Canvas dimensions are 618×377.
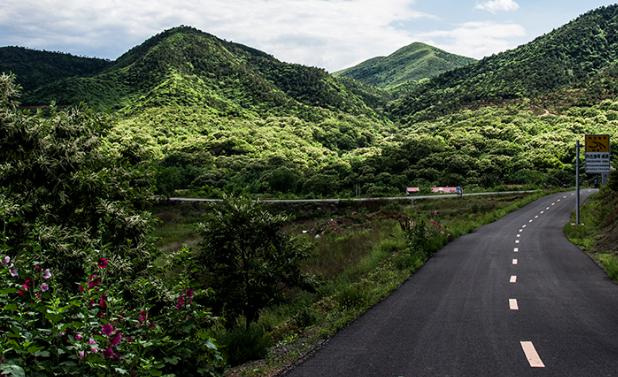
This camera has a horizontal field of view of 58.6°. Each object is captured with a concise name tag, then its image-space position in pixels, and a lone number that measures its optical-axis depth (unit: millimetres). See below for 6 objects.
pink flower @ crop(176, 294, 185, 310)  5770
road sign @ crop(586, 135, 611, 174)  35562
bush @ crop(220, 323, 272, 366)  8125
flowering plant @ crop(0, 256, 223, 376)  4219
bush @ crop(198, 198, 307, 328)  14242
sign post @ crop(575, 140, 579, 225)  32269
